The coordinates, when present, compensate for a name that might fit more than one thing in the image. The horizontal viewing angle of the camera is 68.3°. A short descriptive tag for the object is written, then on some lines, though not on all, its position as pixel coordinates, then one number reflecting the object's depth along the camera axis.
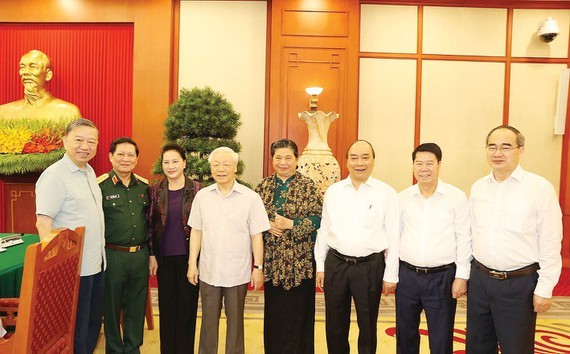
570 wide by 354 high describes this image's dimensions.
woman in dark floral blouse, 2.53
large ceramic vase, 5.00
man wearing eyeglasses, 2.04
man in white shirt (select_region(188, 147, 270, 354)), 2.42
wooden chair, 1.48
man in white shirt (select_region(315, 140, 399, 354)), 2.38
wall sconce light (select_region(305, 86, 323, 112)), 5.34
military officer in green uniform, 2.54
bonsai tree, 4.16
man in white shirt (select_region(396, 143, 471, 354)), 2.27
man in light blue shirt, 2.12
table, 2.30
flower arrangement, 4.68
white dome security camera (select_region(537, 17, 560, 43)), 5.61
